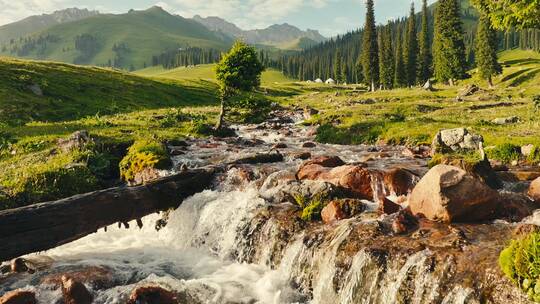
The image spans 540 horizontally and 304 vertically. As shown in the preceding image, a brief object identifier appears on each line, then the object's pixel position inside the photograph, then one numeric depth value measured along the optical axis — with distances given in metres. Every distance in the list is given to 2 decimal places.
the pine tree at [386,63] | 114.50
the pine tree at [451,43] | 92.38
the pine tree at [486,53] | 95.12
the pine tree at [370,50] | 107.06
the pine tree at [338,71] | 182.35
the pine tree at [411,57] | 115.00
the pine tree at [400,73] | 114.62
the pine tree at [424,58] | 112.19
